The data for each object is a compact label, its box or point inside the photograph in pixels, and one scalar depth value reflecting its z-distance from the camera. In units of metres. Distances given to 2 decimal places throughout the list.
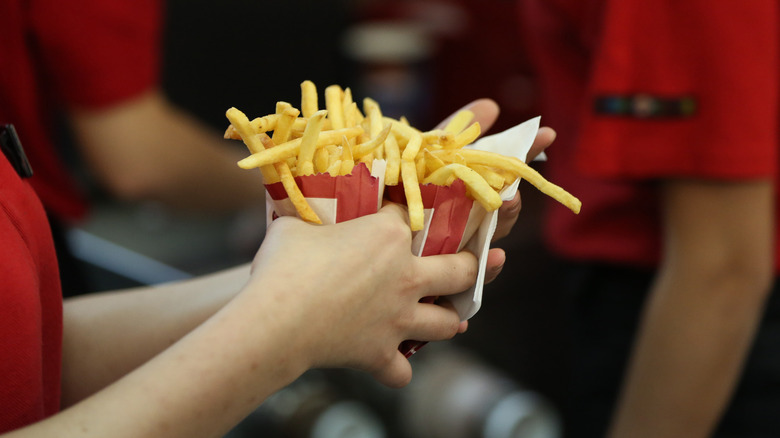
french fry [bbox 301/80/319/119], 1.13
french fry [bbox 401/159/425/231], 1.08
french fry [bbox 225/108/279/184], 1.08
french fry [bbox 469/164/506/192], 1.12
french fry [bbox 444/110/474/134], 1.17
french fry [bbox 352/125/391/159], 1.10
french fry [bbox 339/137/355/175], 1.10
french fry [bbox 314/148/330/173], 1.10
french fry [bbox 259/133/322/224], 1.08
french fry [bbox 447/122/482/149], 1.12
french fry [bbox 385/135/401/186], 1.10
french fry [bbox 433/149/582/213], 1.11
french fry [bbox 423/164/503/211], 1.08
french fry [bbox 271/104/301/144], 1.08
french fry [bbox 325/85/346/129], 1.14
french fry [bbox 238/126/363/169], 1.06
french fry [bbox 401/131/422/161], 1.11
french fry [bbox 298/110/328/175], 1.07
